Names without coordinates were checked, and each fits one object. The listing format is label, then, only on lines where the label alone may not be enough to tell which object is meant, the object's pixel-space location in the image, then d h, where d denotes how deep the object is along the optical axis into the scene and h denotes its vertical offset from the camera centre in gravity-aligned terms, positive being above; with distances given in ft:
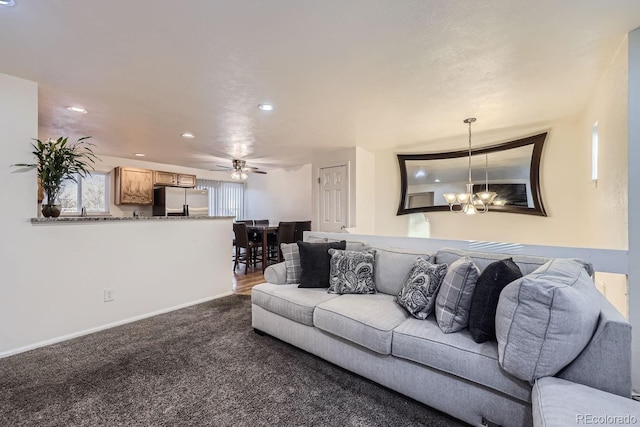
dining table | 17.60 -1.15
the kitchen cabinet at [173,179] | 18.94 +2.52
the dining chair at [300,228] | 18.83 -0.93
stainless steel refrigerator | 18.35 +0.91
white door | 15.25 +0.90
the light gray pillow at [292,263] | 9.07 -1.60
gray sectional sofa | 3.80 -2.52
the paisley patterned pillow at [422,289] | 6.26 -1.73
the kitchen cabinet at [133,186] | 17.38 +1.82
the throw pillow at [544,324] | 3.77 -1.53
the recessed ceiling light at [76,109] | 9.43 +3.62
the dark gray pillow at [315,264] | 8.54 -1.55
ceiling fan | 17.94 +2.93
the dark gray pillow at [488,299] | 5.00 -1.55
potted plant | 7.84 +1.35
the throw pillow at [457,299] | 5.48 -1.69
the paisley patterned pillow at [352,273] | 7.98 -1.72
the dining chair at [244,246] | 17.79 -2.03
